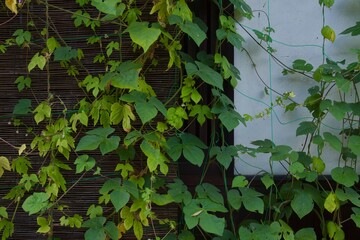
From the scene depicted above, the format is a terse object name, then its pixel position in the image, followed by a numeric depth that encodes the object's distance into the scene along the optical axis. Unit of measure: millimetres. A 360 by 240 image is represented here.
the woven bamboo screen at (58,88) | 2359
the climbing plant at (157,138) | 2055
